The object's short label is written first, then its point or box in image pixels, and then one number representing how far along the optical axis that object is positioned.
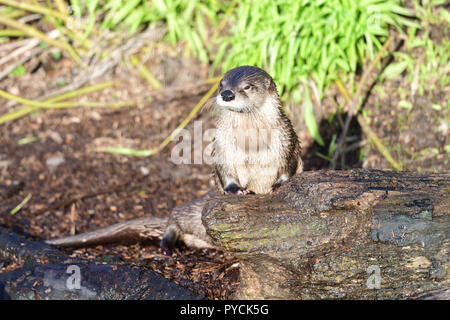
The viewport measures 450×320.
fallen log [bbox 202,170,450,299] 4.18
